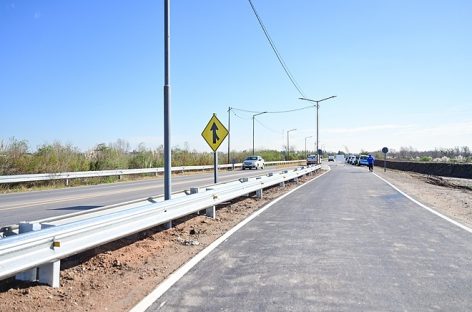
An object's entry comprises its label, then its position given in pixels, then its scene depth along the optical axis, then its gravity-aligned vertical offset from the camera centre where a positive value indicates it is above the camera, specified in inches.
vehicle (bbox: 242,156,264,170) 2298.2 -5.4
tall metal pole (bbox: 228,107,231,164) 2240.2 +218.9
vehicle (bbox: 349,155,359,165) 3575.5 +14.0
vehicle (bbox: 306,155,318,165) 3253.0 +10.9
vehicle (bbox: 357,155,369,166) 3004.2 +7.5
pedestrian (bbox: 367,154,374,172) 1928.8 -3.8
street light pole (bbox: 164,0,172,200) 405.7 +51.5
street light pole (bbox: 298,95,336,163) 2107.0 +217.0
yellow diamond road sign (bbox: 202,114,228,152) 658.2 +42.0
